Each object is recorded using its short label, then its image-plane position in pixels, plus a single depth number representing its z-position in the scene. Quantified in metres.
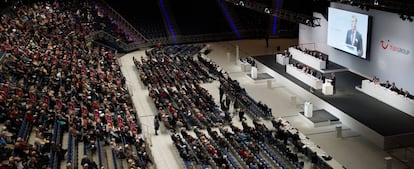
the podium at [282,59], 30.01
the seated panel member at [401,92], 21.10
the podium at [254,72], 28.88
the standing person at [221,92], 24.58
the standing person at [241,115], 22.00
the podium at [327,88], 23.52
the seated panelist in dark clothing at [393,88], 21.60
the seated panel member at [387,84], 22.18
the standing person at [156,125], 21.03
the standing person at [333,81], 24.00
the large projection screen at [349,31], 24.89
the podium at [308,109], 21.64
